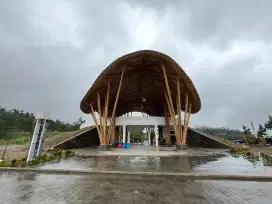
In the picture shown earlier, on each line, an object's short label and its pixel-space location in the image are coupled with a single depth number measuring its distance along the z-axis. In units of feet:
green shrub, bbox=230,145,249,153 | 61.47
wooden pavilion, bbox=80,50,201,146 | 70.44
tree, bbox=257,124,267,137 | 161.99
